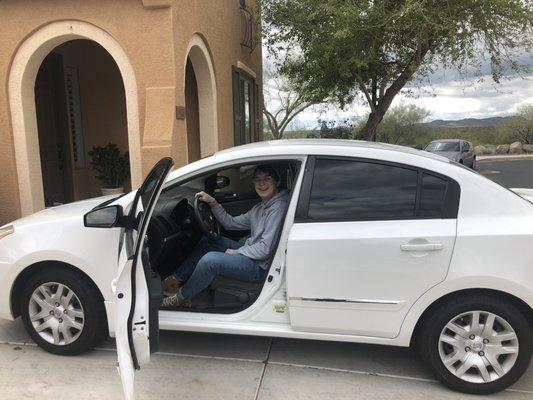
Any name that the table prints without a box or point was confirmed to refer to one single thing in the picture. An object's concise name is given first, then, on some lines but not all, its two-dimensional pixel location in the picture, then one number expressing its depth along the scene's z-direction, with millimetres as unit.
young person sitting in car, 3467
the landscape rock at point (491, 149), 35250
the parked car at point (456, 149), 18709
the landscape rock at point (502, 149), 35688
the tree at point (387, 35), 9492
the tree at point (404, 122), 43500
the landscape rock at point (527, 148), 35781
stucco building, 6852
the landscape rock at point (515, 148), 35375
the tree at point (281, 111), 32062
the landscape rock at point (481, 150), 35256
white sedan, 2906
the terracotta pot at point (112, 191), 9180
